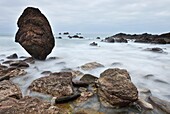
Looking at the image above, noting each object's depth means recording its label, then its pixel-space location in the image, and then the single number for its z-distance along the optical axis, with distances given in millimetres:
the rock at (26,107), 1821
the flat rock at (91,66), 4818
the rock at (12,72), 3864
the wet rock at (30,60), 5635
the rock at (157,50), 9473
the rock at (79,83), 3118
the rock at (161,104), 2396
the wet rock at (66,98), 2544
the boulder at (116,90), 2454
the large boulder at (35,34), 5852
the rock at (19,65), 4900
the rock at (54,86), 2770
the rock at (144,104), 2452
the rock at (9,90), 2442
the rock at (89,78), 3346
